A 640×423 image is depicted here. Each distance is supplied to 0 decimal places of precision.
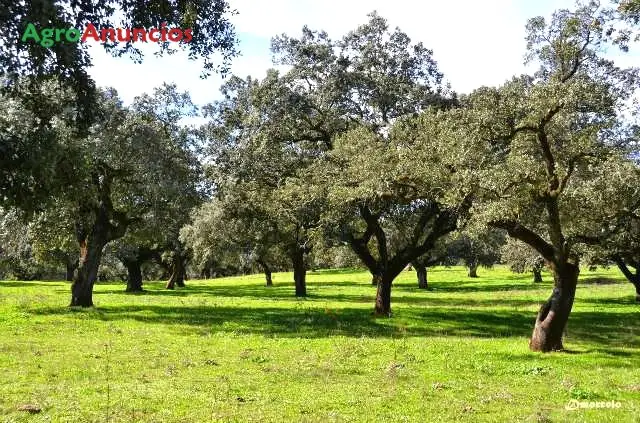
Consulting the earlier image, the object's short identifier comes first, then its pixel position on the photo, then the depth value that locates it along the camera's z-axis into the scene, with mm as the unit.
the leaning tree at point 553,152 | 18859
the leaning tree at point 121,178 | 31219
